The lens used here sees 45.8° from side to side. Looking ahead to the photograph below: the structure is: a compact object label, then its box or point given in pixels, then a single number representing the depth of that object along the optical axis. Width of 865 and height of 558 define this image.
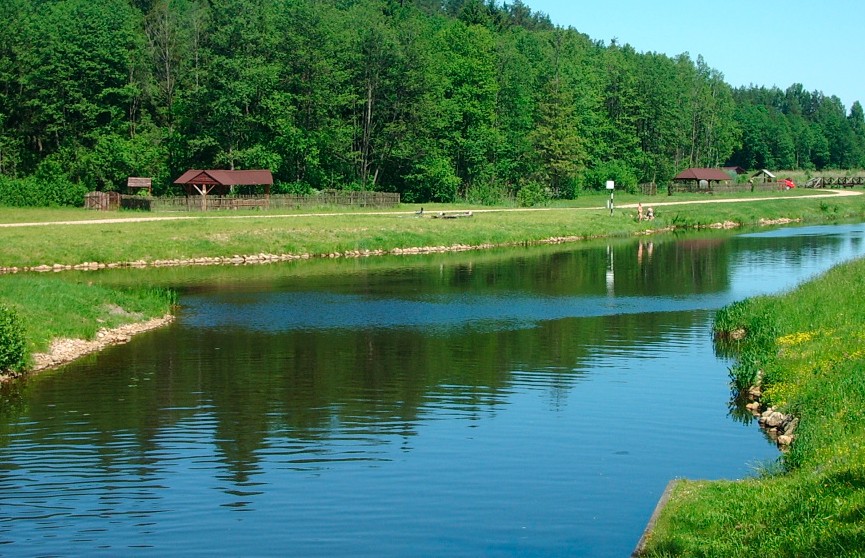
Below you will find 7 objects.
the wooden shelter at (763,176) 170.80
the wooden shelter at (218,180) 94.06
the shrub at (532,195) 111.76
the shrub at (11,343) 29.73
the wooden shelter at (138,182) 97.95
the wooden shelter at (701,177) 147.25
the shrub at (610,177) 141.75
